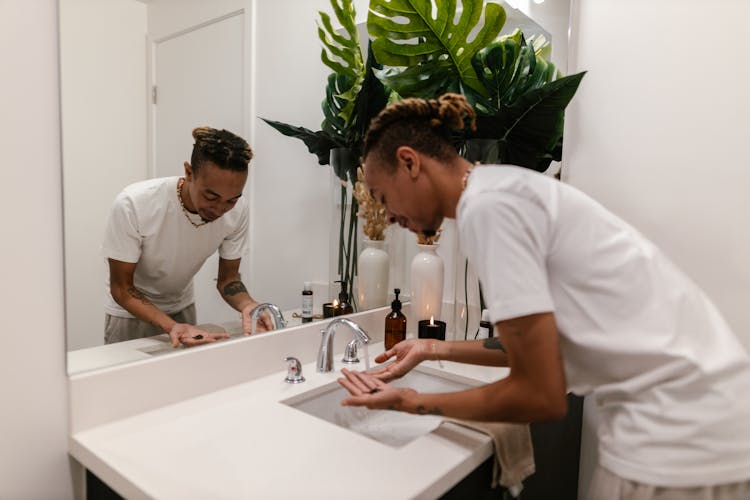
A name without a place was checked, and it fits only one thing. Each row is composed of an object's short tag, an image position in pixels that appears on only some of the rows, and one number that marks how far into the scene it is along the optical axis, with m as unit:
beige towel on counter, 0.95
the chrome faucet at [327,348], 1.27
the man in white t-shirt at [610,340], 0.71
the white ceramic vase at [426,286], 1.61
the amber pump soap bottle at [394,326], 1.54
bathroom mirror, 0.93
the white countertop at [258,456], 0.75
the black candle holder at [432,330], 1.47
